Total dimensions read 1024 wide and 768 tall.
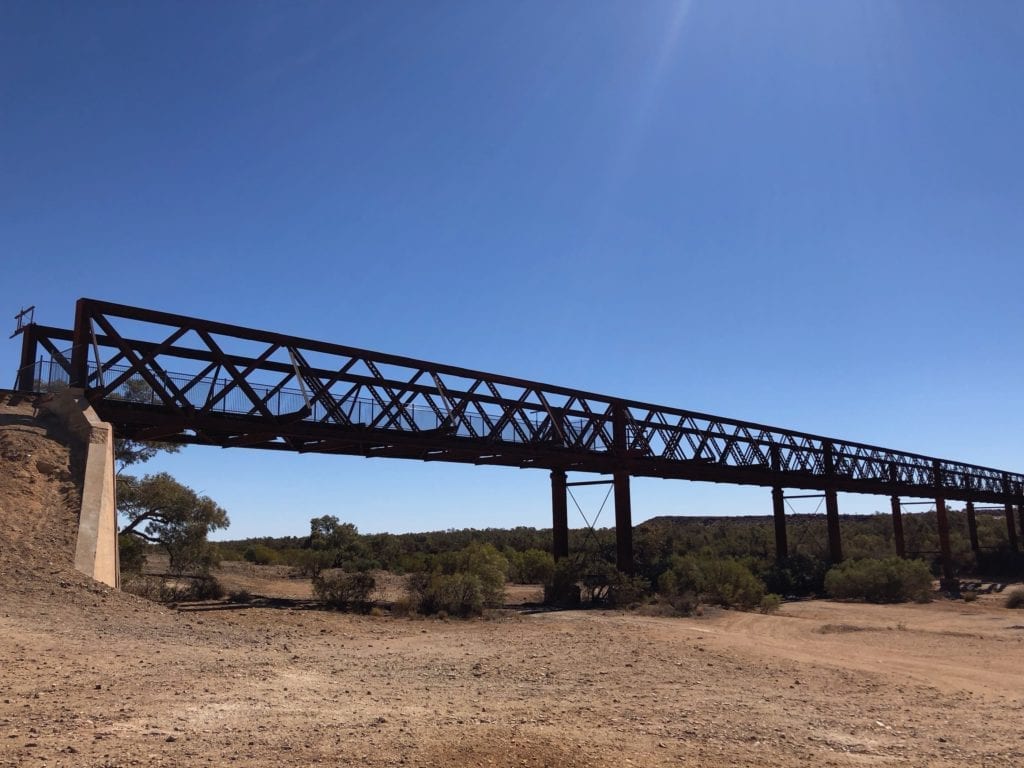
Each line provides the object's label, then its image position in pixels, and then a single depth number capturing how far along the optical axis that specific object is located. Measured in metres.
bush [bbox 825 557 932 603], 36.69
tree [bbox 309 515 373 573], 30.35
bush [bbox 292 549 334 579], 39.13
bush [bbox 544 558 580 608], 29.75
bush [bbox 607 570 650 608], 28.50
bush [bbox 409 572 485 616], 22.75
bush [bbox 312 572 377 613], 23.14
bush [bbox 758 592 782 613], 29.55
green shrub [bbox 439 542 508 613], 24.78
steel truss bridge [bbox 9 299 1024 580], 21.14
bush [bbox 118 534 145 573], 27.09
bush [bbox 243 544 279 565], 53.75
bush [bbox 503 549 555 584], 33.62
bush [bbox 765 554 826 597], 40.59
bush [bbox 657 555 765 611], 29.78
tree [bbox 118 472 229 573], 30.30
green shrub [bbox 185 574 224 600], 25.05
